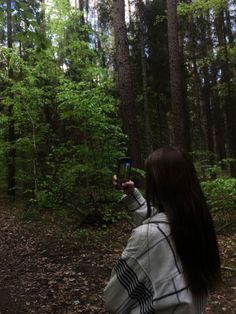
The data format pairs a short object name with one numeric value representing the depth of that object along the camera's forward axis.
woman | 1.11
